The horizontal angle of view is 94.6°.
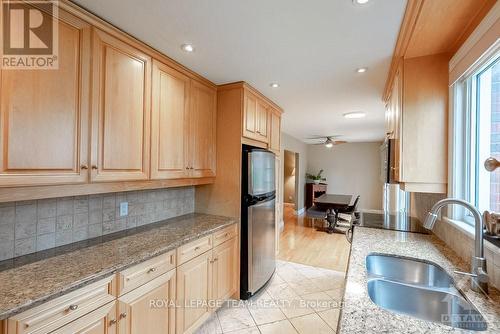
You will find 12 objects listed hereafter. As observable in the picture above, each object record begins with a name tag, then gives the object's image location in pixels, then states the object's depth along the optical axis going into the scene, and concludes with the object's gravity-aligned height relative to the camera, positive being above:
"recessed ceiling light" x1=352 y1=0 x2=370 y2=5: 1.27 +0.92
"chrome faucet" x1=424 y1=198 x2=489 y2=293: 1.03 -0.42
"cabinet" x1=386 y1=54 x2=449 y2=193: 1.68 +0.34
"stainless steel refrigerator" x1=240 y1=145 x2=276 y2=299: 2.47 -0.58
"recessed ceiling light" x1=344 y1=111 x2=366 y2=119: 3.81 +0.92
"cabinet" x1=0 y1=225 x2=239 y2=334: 1.03 -0.81
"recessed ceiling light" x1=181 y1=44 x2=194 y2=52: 1.79 +0.94
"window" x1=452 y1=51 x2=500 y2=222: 1.32 +0.23
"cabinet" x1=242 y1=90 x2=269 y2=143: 2.60 +0.60
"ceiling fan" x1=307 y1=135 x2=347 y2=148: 6.02 +0.88
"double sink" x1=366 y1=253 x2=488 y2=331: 1.00 -0.64
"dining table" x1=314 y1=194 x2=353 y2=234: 5.07 -0.90
